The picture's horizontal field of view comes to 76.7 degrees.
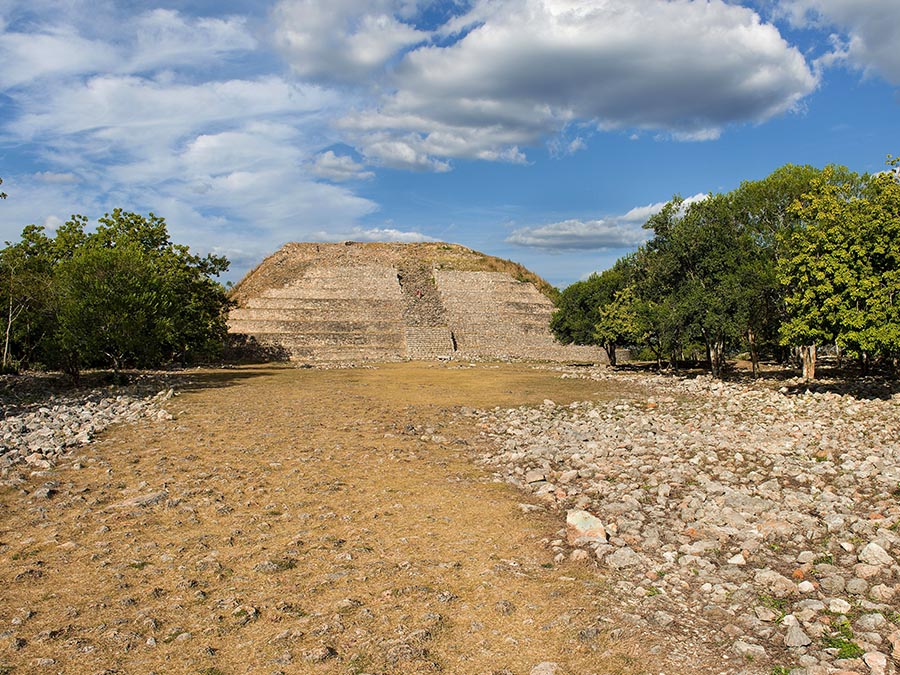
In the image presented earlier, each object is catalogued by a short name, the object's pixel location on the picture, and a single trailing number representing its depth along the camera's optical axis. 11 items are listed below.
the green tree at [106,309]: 26.42
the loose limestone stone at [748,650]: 5.52
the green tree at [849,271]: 20.25
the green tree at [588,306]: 50.91
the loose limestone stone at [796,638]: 5.64
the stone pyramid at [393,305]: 56.88
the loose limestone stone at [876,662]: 5.14
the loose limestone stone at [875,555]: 7.19
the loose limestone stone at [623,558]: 7.60
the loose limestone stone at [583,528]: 8.34
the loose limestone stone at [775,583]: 6.69
